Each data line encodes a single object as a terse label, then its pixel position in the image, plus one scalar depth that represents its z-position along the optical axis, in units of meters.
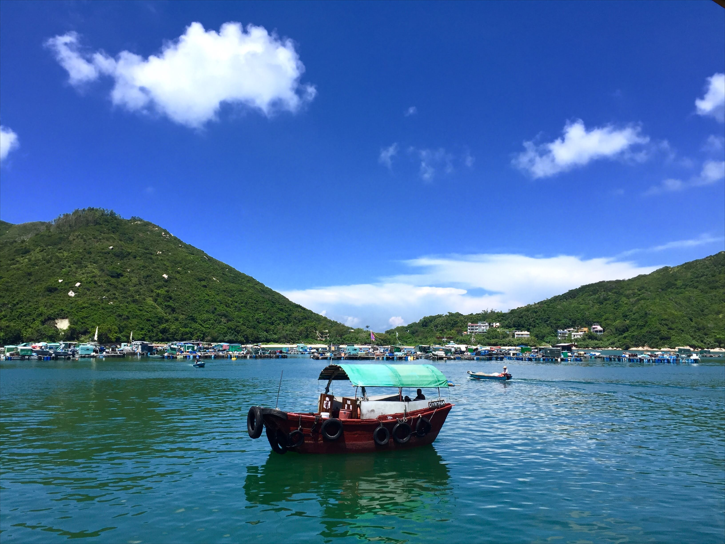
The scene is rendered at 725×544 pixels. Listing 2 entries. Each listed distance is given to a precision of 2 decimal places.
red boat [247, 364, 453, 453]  21.14
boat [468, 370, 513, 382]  67.69
